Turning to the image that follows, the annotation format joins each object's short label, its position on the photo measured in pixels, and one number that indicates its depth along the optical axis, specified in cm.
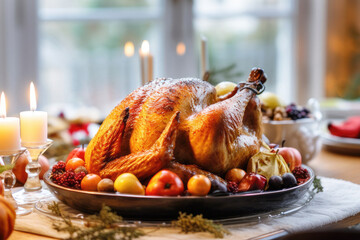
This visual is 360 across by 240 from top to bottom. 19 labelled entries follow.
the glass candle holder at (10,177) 143
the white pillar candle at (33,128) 149
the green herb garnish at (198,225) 130
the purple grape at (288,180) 142
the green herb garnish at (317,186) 156
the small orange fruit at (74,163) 151
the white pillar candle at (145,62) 184
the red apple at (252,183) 141
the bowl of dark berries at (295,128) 186
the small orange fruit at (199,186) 136
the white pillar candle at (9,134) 142
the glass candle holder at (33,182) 150
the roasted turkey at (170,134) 142
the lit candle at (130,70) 462
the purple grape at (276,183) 141
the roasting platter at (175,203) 134
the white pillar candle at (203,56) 195
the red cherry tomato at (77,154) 162
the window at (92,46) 453
